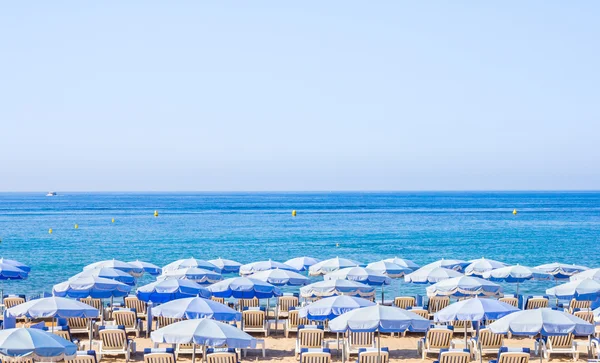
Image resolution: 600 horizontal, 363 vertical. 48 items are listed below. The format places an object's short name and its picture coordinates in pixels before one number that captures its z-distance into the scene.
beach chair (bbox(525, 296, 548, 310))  21.61
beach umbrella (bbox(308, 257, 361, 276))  25.00
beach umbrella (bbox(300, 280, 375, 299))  19.78
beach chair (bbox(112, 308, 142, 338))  18.81
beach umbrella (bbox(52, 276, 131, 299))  19.24
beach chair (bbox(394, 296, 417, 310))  21.64
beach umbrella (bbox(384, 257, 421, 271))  25.63
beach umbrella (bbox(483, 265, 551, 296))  23.19
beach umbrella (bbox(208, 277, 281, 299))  19.41
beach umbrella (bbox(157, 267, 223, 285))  22.66
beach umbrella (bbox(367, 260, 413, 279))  24.44
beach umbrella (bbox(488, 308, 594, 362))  14.08
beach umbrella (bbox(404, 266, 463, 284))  21.94
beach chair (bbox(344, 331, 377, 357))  16.36
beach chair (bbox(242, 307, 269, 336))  18.94
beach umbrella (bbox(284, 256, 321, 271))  26.89
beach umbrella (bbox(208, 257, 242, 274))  26.34
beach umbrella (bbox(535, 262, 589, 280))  24.38
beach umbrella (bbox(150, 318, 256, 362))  13.77
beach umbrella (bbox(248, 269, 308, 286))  21.82
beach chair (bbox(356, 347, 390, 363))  14.45
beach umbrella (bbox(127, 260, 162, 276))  25.66
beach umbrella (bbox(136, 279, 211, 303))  19.02
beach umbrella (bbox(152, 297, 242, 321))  15.66
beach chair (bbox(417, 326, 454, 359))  16.37
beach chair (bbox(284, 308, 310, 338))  18.86
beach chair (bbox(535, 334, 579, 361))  16.39
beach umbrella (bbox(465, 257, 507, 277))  24.88
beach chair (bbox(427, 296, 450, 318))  21.20
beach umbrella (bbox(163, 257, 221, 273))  24.89
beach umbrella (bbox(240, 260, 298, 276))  24.88
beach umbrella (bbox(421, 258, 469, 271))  25.57
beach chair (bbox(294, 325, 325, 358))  16.69
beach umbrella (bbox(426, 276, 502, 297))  19.91
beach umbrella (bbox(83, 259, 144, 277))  24.41
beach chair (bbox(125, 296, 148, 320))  21.34
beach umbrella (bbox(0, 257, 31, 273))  23.88
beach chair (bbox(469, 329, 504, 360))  16.42
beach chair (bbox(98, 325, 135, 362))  16.17
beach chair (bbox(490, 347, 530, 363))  14.11
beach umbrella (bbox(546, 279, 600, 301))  19.44
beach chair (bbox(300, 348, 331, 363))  14.46
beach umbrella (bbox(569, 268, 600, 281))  21.62
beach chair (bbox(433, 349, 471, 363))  14.37
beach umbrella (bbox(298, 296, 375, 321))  16.17
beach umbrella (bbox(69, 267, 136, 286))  21.48
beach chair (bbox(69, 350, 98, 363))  14.02
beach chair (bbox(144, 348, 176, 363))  14.20
